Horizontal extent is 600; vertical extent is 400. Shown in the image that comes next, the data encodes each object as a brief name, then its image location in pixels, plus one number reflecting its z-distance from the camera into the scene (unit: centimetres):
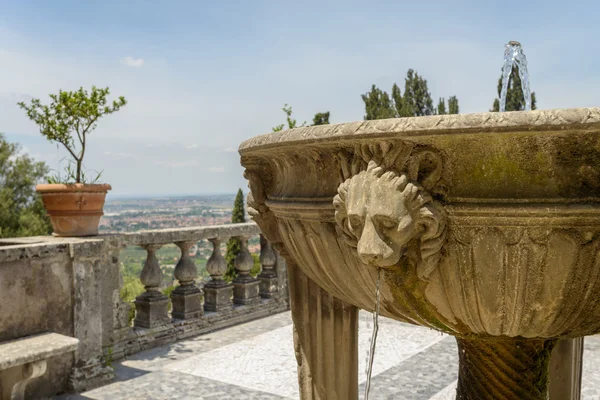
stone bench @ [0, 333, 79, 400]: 326
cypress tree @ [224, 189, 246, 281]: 1714
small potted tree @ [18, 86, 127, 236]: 457
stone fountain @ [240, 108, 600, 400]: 134
